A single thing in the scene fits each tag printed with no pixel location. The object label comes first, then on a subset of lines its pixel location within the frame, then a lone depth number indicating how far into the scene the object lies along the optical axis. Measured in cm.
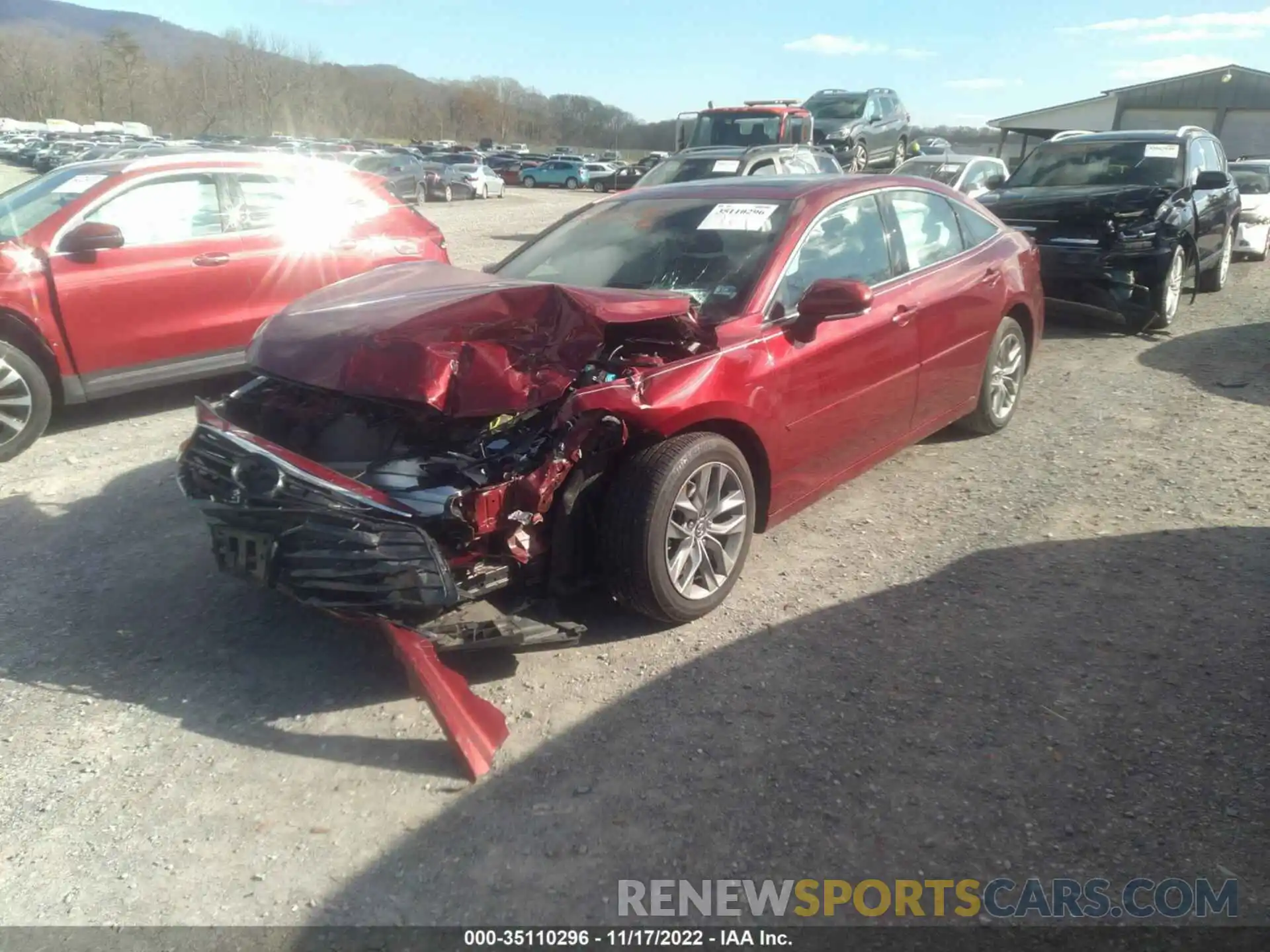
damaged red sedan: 310
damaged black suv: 841
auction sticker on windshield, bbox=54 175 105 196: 616
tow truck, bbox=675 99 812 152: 1512
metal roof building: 3553
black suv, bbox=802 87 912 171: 2200
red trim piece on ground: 290
